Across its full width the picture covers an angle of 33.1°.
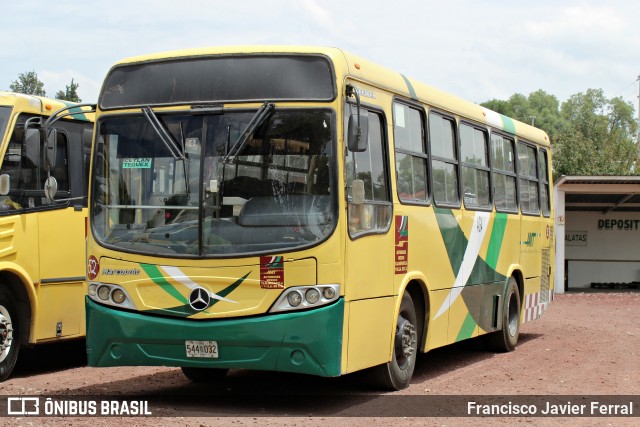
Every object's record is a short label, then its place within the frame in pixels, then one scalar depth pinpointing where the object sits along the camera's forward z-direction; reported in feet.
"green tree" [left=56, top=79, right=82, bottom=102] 161.90
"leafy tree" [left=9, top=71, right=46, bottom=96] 208.96
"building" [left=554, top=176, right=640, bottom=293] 116.37
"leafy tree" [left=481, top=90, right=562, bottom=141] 398.42
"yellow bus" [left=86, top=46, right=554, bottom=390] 29.22
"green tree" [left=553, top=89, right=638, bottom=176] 203.21
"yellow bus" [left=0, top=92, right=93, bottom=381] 37.35
